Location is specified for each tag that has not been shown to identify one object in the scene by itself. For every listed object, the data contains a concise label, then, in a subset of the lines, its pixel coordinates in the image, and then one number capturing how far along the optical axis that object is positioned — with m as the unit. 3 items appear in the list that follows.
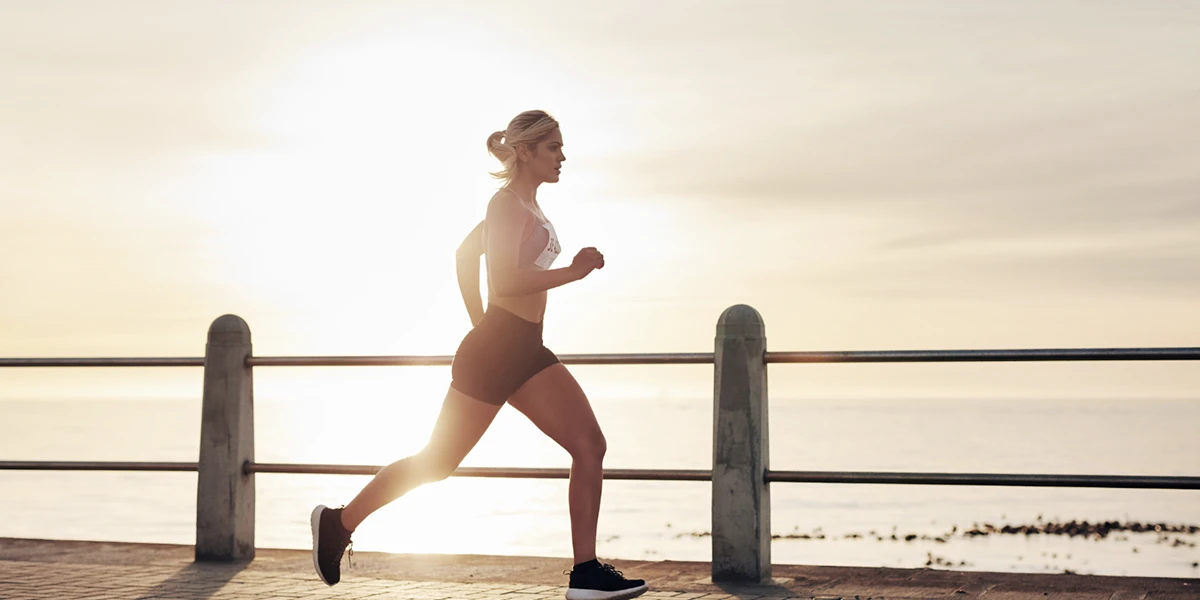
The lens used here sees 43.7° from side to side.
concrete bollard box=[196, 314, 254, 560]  8.31
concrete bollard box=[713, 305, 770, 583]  7.33
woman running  5.84
